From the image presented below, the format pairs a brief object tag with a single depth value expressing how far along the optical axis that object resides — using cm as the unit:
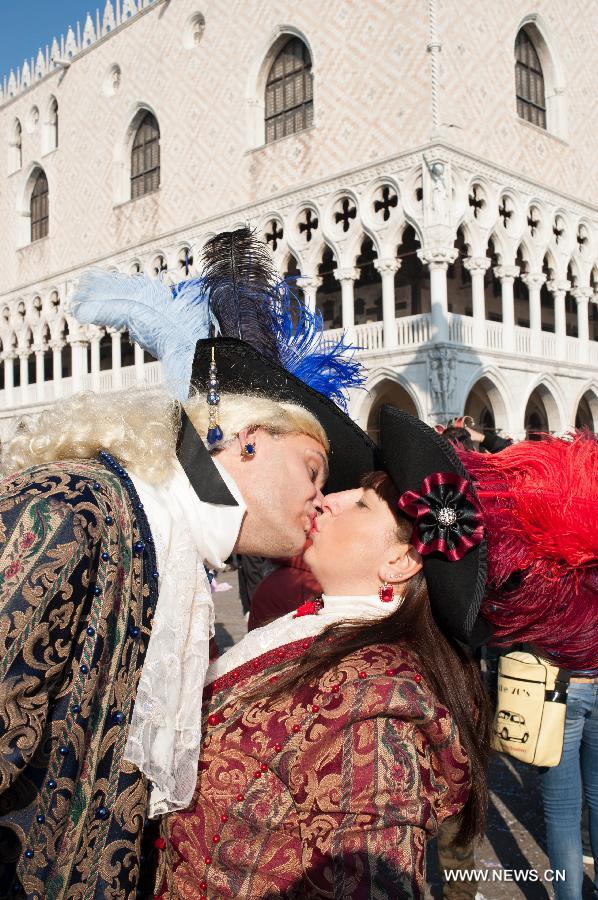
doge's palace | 1187
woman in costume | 109
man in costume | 107
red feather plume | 139
